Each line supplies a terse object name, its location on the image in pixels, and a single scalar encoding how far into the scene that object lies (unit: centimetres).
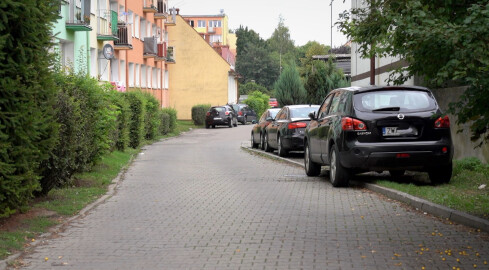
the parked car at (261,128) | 2743
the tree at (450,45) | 809
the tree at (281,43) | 14950
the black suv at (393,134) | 1284
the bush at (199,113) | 5950
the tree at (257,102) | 7394
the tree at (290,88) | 5309
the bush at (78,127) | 1193
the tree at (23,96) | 847
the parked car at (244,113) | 6366
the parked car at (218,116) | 5562
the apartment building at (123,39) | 3200
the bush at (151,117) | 3388
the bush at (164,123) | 4186
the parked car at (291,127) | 2181
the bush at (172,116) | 4416
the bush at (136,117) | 2831
